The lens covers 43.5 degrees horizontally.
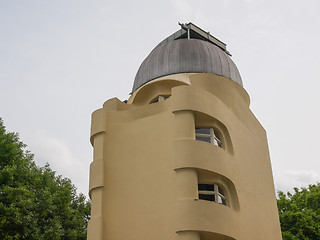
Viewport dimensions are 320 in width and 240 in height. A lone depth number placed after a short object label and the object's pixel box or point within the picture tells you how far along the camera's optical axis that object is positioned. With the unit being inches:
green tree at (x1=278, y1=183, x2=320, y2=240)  1096.8
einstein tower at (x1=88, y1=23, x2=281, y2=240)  646.5
